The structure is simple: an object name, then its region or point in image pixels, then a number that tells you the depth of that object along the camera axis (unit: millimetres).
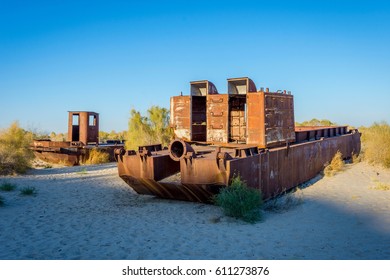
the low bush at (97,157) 19344
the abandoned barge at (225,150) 7387
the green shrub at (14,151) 14008
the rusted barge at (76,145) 19469
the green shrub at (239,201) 6754
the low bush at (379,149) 15430
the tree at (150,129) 19047
